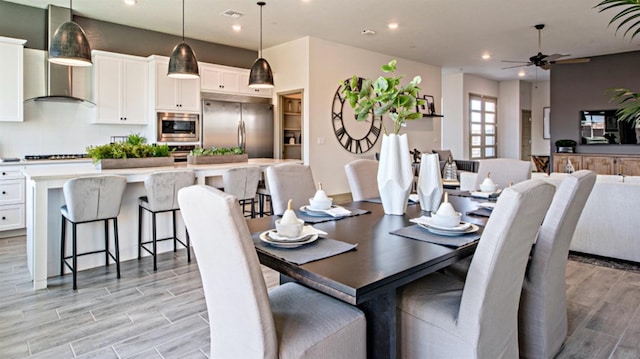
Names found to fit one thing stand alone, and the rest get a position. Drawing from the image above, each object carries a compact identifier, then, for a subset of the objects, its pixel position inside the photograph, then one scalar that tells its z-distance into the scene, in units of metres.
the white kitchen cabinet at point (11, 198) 4.79
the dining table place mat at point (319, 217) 2.19
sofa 3.56
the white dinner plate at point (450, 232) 1.81
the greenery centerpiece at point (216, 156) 4.32
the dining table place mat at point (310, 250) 1.50
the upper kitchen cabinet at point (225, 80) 6.60
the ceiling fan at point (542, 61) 6.27
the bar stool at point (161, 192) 3.47
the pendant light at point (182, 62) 4.35
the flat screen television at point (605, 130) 8.04
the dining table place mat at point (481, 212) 2.26
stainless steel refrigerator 6.67
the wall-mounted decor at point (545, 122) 12.19
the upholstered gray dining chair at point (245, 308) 1.26
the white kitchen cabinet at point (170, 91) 6.04
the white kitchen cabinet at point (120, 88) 5.65
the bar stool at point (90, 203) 3.08
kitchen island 3.16
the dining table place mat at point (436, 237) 1.67
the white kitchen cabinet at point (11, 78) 4.89
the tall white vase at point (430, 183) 2.29
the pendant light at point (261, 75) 5.02
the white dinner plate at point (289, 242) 1.64
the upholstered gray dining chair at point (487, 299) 1.36
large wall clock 7.30
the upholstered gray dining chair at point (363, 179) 3.11
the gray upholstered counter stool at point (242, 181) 3.96
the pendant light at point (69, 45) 3.58
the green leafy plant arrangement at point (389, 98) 2.16
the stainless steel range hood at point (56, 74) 5.24
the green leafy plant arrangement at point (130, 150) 3.78
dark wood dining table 1.28
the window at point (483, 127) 11.12
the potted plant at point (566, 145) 8.59
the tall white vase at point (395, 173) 2.25
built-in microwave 6.14
